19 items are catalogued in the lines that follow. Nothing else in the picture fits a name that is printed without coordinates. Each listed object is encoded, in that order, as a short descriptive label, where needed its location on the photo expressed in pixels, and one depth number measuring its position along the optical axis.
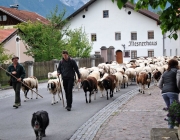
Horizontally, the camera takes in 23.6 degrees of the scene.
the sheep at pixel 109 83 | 17.81
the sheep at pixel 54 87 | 16.48
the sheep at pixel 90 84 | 16.78
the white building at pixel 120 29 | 59.88
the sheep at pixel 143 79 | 19.53
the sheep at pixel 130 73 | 24.88
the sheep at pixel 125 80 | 23.27
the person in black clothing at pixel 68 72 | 14.40
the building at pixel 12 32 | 41.09
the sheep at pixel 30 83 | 17.91
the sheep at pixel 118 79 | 21.23
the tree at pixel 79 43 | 44.12
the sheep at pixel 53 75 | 24.12
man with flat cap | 15.32
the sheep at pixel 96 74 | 21.23
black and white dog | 9.34
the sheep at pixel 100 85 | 18.10
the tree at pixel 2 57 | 27.94
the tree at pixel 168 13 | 7.70
